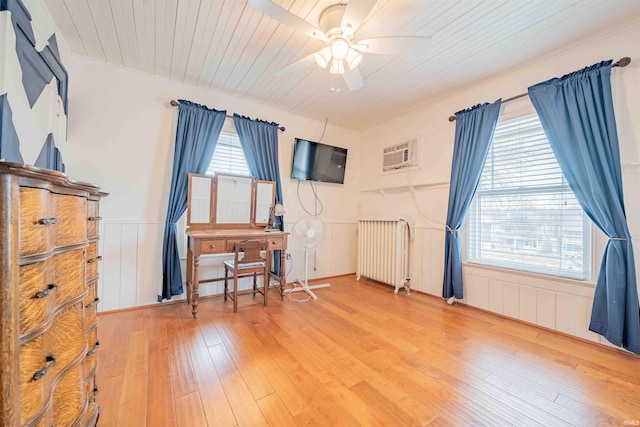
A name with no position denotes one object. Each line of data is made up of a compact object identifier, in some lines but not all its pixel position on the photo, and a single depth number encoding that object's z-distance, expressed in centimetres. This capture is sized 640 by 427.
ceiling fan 141
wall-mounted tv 346
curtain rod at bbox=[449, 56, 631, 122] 181
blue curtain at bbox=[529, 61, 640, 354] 177
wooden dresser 63
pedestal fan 299
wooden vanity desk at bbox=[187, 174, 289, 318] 246
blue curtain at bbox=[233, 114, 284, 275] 303
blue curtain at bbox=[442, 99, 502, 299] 255
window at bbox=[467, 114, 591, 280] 211
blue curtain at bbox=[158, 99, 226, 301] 258
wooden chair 246
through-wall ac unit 332
